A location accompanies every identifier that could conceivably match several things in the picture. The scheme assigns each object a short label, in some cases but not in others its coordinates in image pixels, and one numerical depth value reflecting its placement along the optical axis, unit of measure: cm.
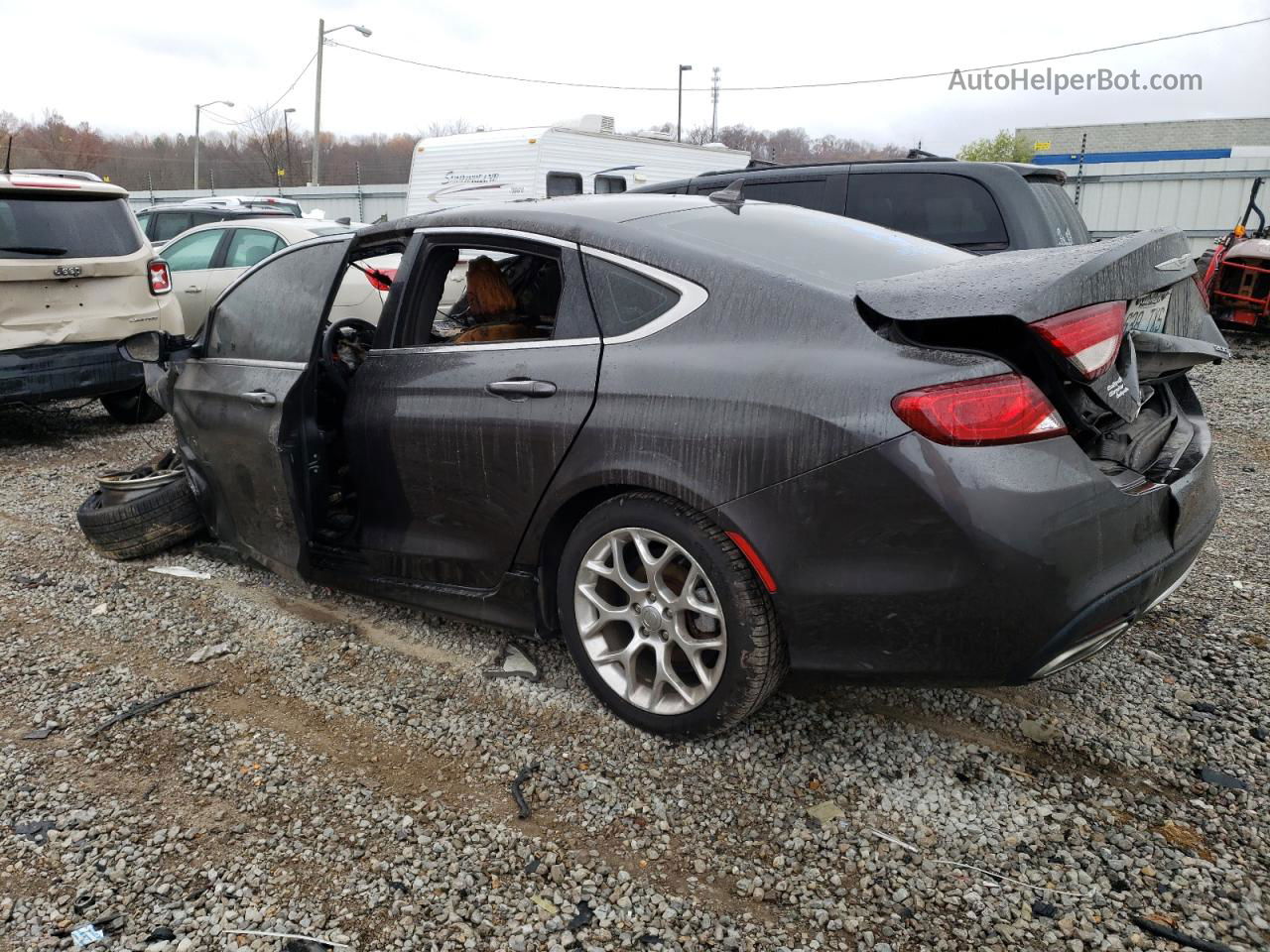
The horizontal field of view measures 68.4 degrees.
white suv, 638
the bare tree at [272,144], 5600
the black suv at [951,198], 602
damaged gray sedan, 224
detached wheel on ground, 450
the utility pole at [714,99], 5602
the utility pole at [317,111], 3275
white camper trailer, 1281
